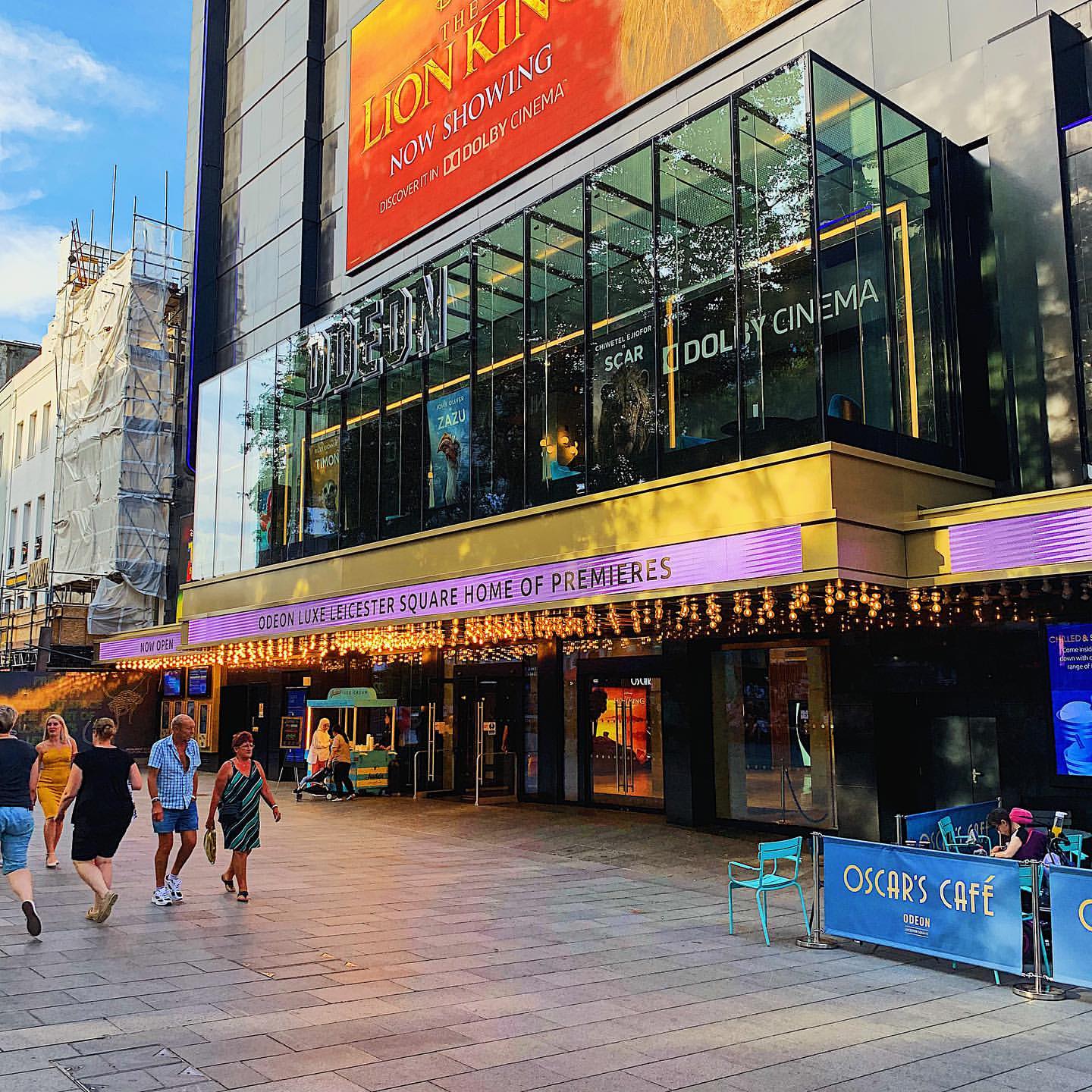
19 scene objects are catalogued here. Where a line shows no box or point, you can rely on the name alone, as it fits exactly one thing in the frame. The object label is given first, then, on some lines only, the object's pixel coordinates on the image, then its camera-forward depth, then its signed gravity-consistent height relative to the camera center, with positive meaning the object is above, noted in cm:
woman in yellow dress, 1329 -90
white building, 3953 +848
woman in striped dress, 1084 -114
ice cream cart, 2316 -90
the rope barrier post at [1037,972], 765 -209
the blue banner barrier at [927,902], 796 -172
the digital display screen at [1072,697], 1239 -11
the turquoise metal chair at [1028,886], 782 -148
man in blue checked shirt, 1044 -103
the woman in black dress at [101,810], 923 -102
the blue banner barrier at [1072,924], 740 -168
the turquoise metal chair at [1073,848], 1057 -163
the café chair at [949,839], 1059 -156
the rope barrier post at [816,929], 929 -214
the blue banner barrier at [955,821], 1066 -142
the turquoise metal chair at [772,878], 949 -176
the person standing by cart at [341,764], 2239 -153
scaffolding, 3472 +874
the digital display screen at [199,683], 3173 +31
